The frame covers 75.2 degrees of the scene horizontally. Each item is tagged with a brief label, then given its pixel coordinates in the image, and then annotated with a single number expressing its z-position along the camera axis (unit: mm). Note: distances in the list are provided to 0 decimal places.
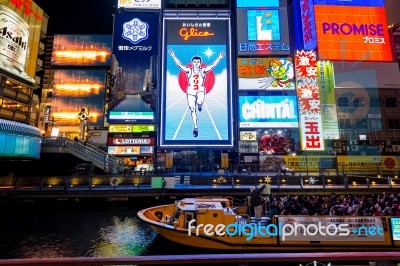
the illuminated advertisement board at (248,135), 45219
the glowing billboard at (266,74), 46375
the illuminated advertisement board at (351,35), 49156
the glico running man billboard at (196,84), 44688
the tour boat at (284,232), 10930
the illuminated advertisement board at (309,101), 43344
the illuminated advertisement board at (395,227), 10453
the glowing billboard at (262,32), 48562
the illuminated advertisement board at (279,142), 45281
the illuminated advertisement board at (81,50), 58875
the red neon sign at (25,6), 39688
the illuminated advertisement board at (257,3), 51469
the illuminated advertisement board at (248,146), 44469
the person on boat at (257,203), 13023
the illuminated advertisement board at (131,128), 46562
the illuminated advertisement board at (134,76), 47250
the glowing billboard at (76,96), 56156
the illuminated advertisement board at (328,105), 44938
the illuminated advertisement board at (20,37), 35875
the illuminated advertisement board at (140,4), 51406
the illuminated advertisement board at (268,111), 44406
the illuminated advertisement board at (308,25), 49125
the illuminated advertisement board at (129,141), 46125
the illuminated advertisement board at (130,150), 46156
